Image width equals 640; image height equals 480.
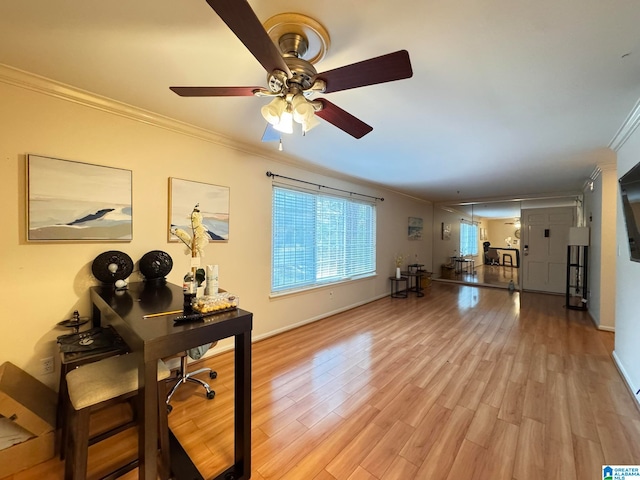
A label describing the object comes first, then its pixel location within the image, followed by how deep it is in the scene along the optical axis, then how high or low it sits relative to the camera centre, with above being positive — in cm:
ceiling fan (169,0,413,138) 94 +77
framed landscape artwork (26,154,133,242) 178 +26
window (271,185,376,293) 344 -2
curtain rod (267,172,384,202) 326 +83
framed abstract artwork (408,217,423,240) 639 +28
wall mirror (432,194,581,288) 725 -9
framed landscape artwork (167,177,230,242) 243 +33
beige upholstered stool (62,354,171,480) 117 -77
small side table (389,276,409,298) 554 -115
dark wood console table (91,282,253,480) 104 -49
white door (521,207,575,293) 576 -17
